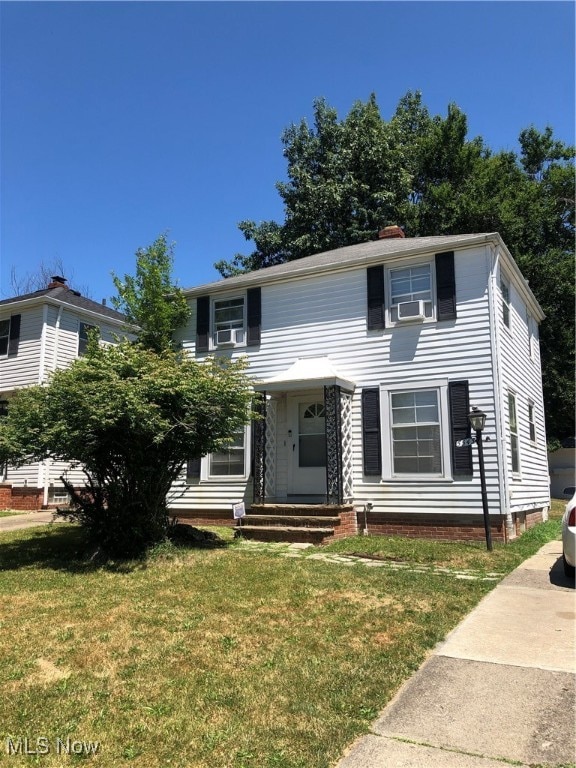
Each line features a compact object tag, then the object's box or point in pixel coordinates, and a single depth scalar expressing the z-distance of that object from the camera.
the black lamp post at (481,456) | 9.09
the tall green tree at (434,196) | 21.61
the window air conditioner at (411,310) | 11.18
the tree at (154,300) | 13.78
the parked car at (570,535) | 6.26
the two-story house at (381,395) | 10.49
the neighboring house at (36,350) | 16.27
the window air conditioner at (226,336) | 13.27
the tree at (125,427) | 7.54
